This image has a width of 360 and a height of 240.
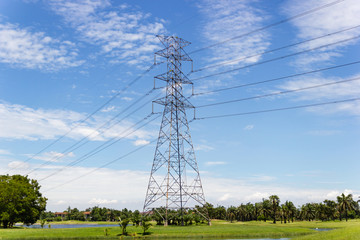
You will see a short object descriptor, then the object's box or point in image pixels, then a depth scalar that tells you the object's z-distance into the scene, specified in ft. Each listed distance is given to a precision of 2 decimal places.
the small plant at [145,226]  215.51
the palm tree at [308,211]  558.15
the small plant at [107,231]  219.00
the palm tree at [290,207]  501.44
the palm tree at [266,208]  520.83
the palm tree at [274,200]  448.65
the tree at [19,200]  297.94
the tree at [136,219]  250.41
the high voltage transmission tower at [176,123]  240.94
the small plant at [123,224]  216.54
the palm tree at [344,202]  501.97
